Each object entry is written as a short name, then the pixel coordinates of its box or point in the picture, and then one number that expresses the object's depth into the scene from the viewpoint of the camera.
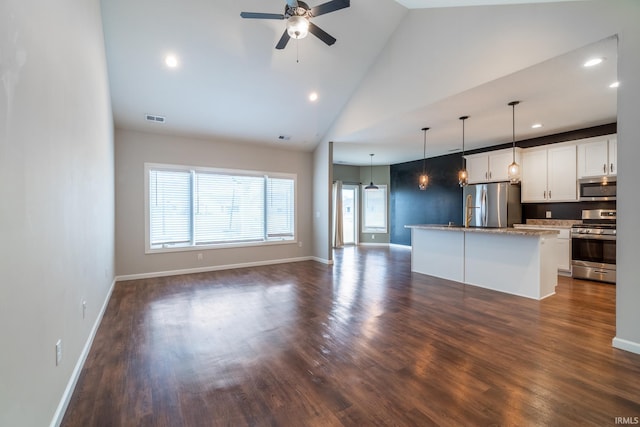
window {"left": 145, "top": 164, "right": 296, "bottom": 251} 5.47
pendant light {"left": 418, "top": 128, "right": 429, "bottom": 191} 5.26
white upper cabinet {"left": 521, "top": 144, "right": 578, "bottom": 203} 5.40
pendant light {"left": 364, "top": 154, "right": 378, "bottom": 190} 9.53
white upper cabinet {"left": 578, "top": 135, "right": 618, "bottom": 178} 4.89
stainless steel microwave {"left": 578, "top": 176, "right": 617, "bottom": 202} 4.93
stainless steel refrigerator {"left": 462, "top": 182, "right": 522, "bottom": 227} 6.07
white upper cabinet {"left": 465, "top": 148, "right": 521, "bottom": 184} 6.14
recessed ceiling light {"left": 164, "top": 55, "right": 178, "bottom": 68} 3.98
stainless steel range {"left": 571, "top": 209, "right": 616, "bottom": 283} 4.75
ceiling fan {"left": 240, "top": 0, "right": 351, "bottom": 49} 2.76
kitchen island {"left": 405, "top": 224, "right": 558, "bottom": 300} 4.00
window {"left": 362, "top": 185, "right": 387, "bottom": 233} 10.18
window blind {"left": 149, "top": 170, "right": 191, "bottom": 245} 5.40
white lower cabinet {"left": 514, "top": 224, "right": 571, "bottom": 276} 5.24
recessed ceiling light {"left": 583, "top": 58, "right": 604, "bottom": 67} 2.91
